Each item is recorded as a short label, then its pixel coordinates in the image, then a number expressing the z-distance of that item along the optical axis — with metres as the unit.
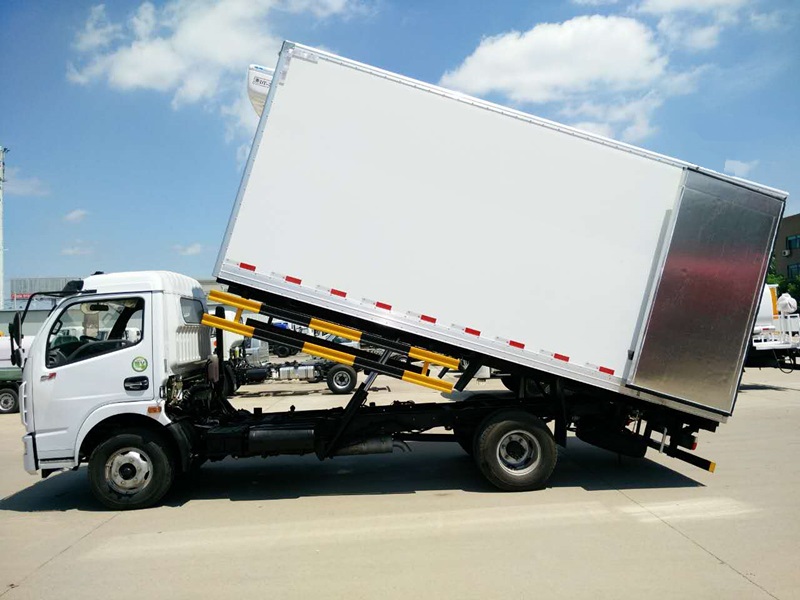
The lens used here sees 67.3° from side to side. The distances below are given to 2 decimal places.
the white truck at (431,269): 6.26
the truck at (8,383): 15.16
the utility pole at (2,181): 35.00
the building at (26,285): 23.65
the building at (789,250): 63.59
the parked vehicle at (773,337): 15.73
